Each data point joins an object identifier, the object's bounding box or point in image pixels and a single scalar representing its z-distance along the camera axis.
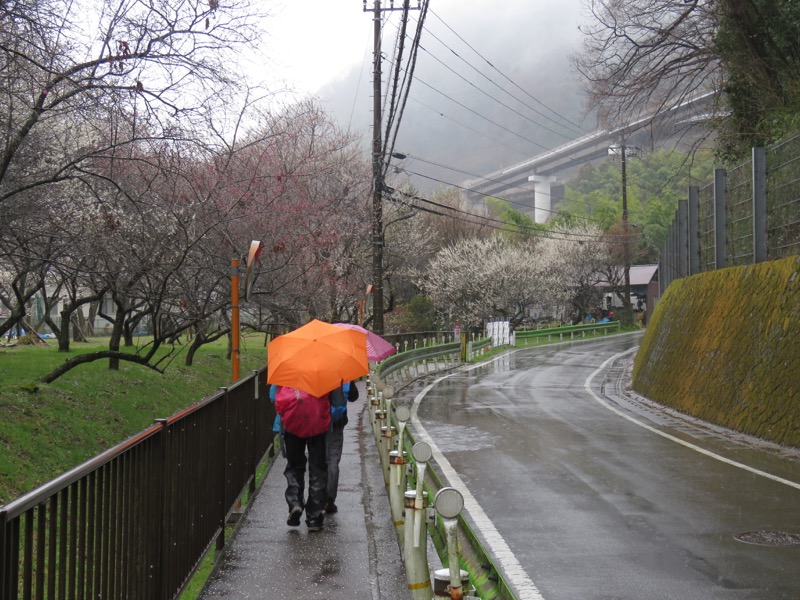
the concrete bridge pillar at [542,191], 152.38
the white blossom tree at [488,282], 58.56
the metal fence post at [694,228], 22.58
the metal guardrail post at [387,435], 10.12
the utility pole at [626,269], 61.66
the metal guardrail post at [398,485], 7.06
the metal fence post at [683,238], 24.28
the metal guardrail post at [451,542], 3.66
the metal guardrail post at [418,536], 5.07
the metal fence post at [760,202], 16.81
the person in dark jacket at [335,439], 8.14
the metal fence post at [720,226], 19.62
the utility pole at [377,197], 27.48
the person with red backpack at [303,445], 7.50
